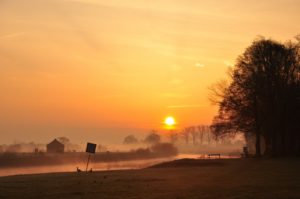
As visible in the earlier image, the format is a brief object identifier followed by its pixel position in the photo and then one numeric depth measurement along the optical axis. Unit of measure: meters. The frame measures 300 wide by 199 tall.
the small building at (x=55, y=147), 130.35
